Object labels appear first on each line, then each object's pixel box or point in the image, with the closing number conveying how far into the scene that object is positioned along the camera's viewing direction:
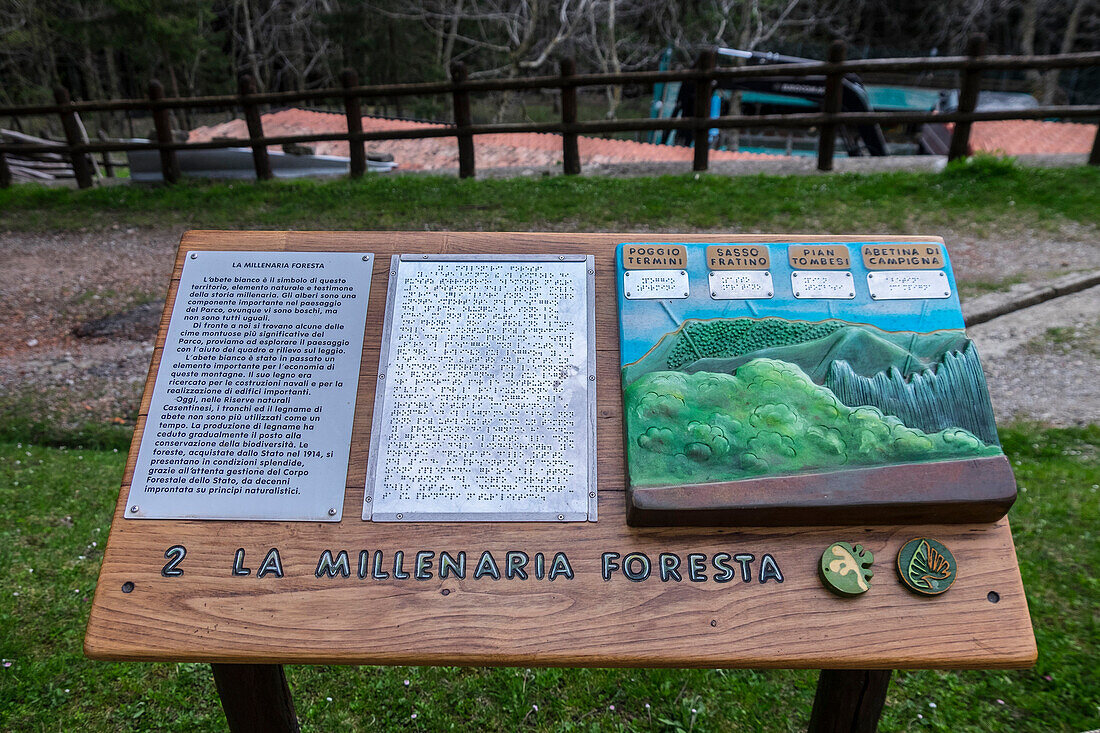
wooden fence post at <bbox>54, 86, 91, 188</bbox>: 8.88
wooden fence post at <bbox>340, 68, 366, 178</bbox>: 8.23
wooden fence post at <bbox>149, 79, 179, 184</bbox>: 8.62
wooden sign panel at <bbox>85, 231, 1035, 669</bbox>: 1.62
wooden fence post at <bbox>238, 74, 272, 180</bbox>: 8.37
